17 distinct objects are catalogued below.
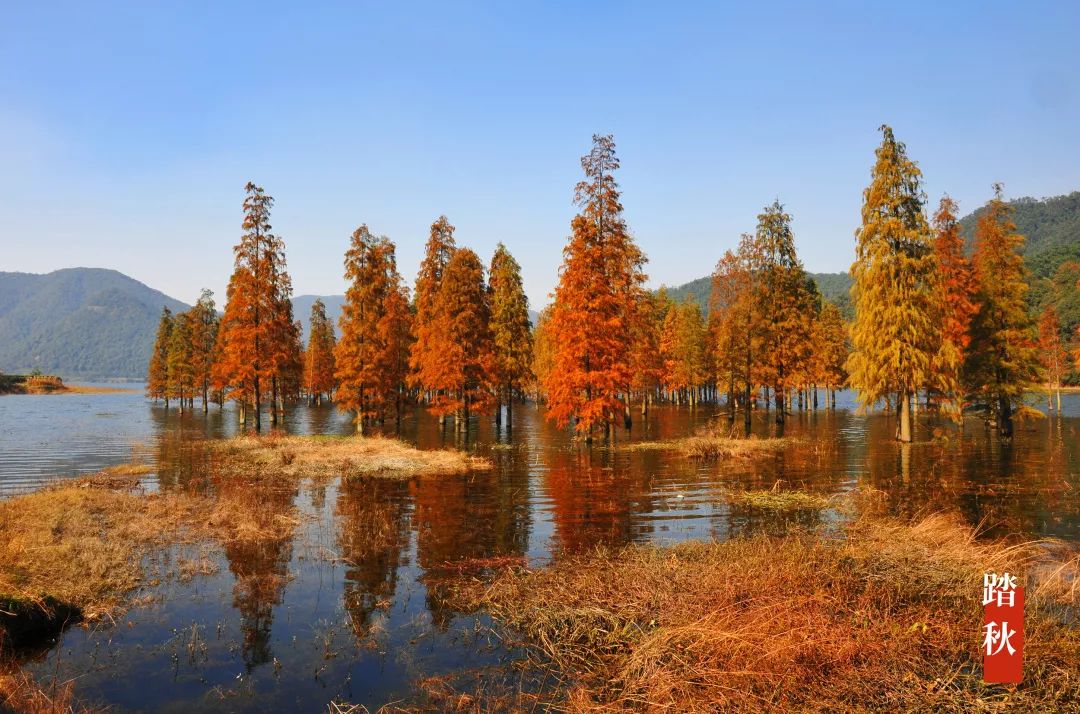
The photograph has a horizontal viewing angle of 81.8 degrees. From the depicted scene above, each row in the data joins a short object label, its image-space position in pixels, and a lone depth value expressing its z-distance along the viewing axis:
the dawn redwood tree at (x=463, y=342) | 43.31
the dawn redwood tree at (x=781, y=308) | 52.59
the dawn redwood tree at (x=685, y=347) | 81.44
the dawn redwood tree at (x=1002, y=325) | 41.38
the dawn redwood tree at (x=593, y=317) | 35.25
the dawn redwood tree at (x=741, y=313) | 52.00
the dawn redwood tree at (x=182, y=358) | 78.62
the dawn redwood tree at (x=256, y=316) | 45.00
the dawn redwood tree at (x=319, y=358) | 95.12
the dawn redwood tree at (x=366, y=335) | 48.47
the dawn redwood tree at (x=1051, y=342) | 71.00
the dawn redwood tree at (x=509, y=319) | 54.34
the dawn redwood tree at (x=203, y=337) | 77.69
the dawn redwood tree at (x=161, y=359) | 88.94
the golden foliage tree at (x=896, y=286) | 36.25
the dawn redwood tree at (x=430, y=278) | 48.50
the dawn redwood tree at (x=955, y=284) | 42.03
